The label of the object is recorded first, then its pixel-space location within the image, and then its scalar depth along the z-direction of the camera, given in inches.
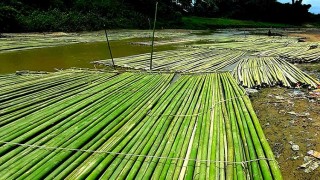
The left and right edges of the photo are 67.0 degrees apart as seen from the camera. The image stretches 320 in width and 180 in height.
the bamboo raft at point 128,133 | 112.2
